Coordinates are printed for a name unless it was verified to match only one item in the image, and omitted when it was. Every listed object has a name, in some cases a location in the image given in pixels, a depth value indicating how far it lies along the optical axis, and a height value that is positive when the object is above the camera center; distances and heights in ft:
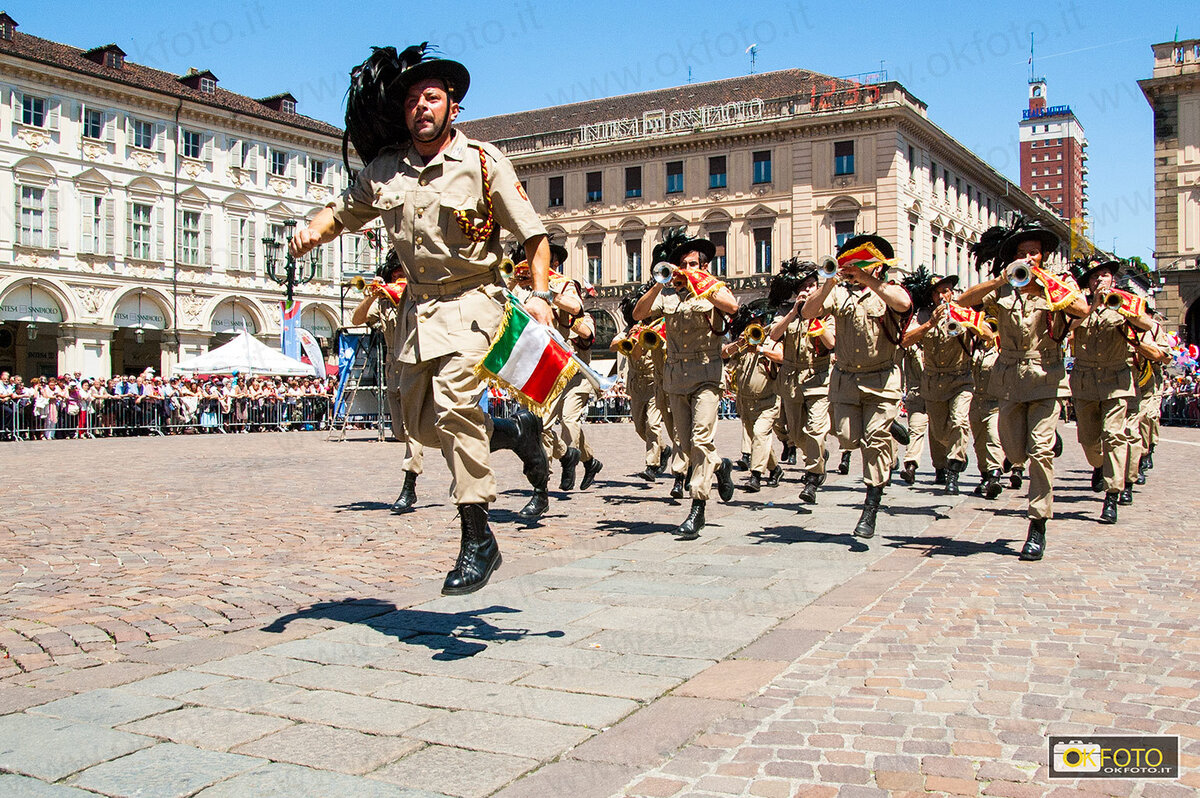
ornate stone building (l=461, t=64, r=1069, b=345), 166.81 +37.30
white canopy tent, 92.38 +4.03
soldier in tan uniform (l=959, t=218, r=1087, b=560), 24.88 +1.18
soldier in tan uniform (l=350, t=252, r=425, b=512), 32.17 +2.77
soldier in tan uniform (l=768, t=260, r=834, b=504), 36.73 +0.89
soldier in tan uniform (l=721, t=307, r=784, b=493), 39.83 +0.41
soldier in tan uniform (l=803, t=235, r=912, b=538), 27.14 +0.81
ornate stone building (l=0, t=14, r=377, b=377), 133.90 +27.00
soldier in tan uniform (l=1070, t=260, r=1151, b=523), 31.96 +0.45
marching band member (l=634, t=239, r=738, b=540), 27.96 +1.58
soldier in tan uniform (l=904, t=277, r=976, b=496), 37.83 +1.02
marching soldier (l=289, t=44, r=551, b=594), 15.92 +2.39
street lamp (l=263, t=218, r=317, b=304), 80.43 +11.70
